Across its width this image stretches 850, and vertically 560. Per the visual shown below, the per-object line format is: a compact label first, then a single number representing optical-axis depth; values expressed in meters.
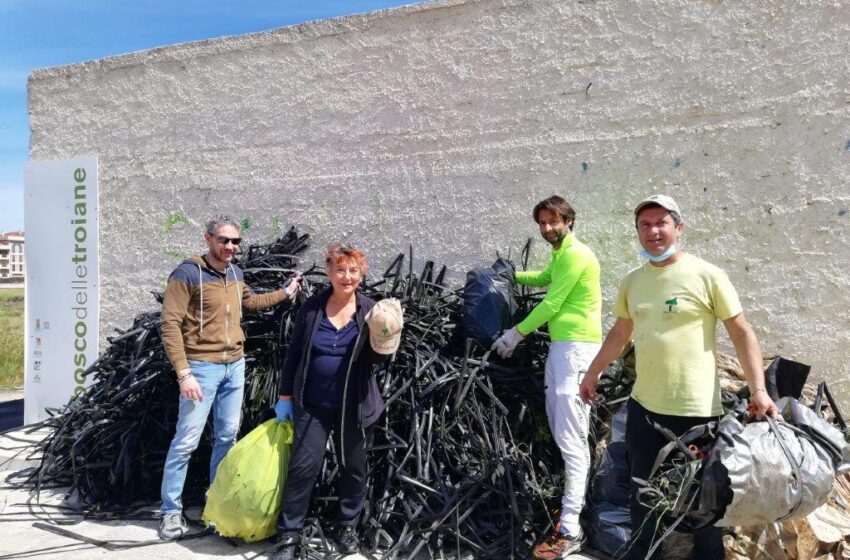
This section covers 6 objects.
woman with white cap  3.87
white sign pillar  6.84
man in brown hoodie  4.22
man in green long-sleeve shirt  3.81
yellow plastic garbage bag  3.87
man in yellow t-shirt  3.04
